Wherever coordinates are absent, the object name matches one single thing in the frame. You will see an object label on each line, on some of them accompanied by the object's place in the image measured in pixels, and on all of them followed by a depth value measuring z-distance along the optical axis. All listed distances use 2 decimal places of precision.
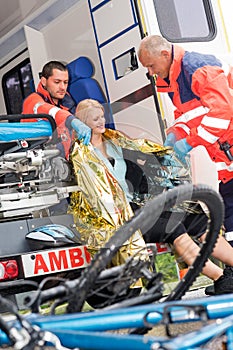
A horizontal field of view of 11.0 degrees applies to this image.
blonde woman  4.55
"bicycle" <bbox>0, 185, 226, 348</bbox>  2.60
